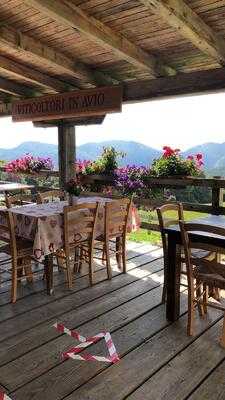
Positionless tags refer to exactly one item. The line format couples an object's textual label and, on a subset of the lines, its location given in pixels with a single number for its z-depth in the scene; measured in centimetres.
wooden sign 554
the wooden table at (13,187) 710
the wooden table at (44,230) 378
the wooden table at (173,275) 315
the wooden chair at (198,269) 281
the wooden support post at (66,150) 698
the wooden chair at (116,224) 432
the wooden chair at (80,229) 392
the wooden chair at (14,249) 363
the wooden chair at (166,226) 351
